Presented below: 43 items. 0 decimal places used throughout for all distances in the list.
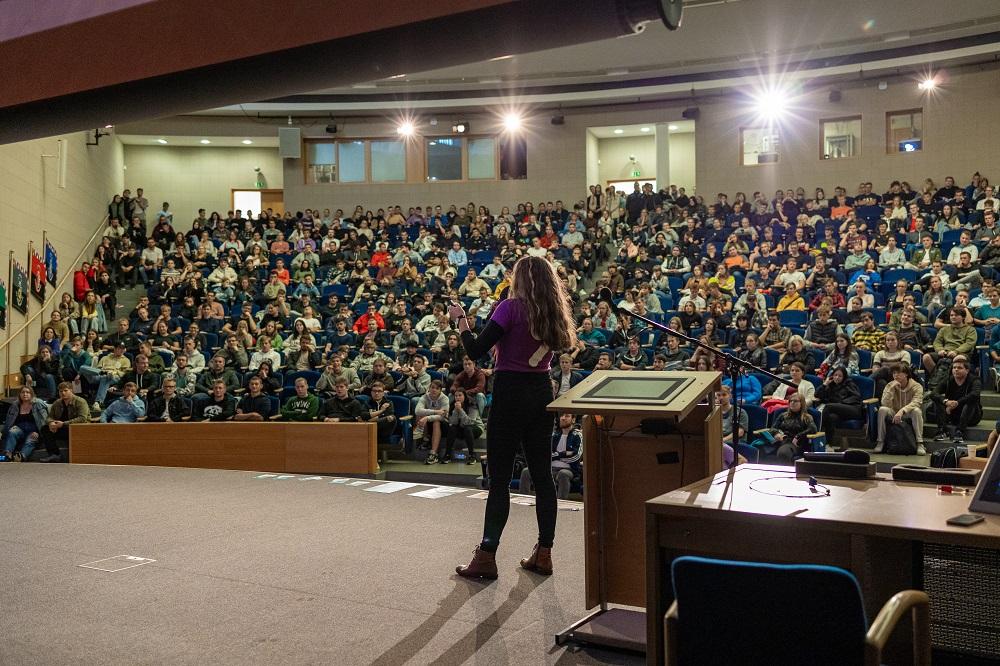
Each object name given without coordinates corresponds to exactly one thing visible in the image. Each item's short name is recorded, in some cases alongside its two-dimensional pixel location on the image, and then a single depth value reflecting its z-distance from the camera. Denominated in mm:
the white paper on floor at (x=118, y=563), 4027
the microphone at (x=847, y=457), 2652
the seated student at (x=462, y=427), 8633
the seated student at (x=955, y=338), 8578
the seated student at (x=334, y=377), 9789
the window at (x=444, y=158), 18688
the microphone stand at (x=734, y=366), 2792
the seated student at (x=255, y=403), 9391
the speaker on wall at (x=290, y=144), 18516
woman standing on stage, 3467
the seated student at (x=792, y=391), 8078
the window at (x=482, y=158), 18562
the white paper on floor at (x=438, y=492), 6027
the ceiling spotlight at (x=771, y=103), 15883
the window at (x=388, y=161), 18797
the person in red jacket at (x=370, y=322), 11641
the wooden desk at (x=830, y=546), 2201
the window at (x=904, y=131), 15531
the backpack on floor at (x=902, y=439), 7582
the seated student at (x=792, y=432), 7273
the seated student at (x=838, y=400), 7973
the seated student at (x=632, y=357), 9430
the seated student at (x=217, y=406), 9438
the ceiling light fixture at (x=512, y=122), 17984
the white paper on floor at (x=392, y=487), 6328
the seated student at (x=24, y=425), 9086
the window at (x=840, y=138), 16000
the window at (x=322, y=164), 18938
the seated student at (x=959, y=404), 7754
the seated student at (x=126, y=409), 9414
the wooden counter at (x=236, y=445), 8352
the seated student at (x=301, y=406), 9188
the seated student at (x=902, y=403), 7637
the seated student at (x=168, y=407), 9477
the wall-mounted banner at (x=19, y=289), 12219
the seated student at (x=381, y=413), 8862
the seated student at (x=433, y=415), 8680
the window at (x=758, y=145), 16547
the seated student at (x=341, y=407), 9047
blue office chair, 1546
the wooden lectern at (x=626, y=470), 2986
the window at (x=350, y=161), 18922
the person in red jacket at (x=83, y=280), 14016
